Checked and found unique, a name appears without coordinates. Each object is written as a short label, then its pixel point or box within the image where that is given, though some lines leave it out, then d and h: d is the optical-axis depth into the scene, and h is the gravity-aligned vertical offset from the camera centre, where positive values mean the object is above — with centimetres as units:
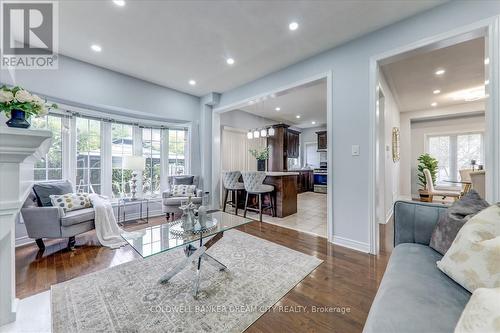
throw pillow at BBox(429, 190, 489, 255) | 131 -35
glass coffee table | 159 -62
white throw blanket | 283 -85
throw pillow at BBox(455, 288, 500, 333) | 59 -45
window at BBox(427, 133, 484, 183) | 585 +46
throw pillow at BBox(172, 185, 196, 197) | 413 -48
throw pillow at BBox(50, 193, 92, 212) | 273 -48
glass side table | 384 -82
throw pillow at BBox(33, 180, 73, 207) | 270 -33
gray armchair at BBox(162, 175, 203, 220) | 385 -61
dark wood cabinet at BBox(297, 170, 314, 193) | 782 -57
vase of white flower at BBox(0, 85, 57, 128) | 135 +42
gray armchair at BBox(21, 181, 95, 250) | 247 -68
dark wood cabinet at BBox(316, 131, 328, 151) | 777 +101
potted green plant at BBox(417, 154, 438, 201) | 584 +5
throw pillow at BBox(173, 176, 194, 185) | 439 -29
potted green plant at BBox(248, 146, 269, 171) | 514 +32
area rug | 142 -108
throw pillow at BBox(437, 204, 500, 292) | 94 -44
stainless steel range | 785 -49
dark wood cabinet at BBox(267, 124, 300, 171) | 686 +64
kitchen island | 420 -50
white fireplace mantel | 127 -17
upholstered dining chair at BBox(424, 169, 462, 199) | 438 -57
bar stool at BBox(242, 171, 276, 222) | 384 -34
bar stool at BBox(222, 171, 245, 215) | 429 -31
